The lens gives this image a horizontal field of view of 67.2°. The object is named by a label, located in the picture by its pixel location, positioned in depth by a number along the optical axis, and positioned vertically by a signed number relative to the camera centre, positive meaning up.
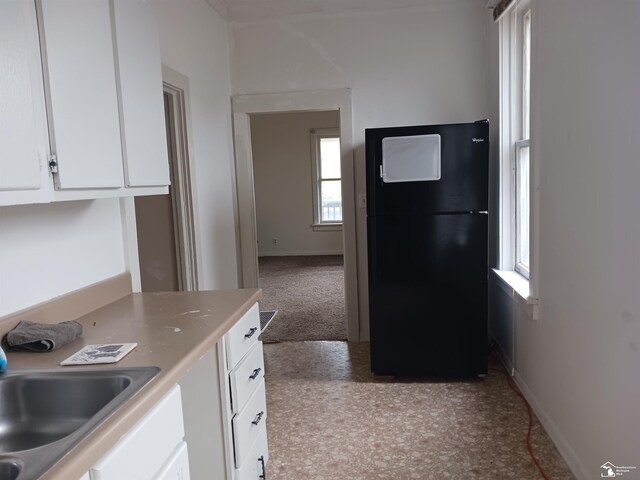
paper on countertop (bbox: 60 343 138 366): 1.28 -0.43
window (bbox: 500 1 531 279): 2.84 +0.24
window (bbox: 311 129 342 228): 8.00 +0.16
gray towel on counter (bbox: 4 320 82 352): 1.39 -0.40
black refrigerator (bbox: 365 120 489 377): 2.88 -0.39
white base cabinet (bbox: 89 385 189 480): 0.94 -0.55
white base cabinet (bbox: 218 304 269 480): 1.66 -0.77
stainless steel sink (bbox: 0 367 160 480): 1.19 -0.50
